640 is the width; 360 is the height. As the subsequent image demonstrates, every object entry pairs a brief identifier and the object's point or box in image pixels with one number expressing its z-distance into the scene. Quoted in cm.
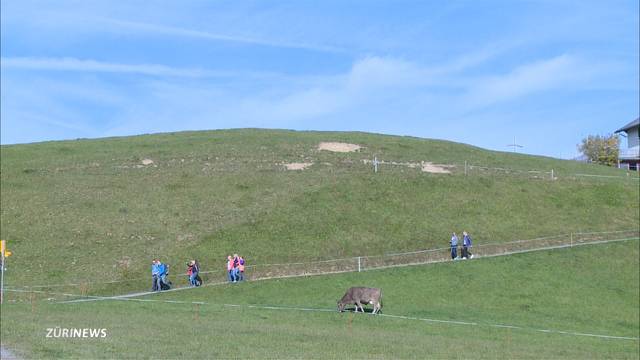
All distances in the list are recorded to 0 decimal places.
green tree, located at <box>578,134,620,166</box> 12020
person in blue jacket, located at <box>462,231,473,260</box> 5441
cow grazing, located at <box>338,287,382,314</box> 3840
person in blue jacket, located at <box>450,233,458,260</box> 5466
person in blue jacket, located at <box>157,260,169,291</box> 4722
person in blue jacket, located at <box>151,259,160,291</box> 4712
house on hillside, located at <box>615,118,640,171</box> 11021
